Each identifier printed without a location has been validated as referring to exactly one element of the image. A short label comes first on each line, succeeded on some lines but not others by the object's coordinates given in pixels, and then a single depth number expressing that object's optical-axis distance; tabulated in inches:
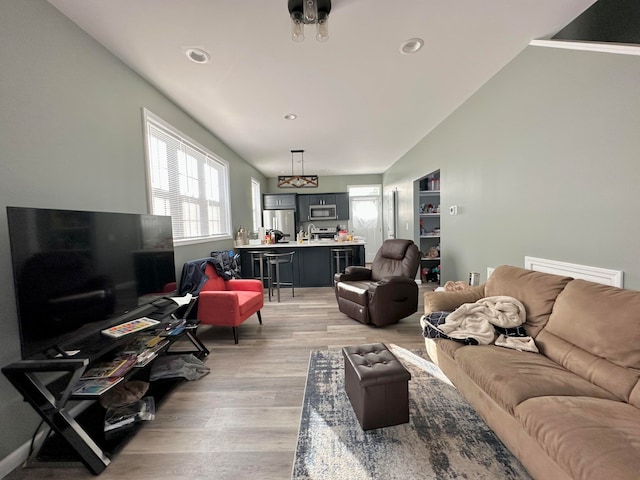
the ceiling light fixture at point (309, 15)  64.6
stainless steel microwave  302.2
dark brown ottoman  59.6
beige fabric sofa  37.7
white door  316.2
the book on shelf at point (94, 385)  54.7
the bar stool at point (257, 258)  181.5
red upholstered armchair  108.1
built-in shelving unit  207.5
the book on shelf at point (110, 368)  59.9
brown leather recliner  121.3
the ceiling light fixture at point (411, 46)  81.8
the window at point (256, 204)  253.7
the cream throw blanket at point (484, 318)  71.5
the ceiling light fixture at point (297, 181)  196.2
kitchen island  202.4
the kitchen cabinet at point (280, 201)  294.7
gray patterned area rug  51.2
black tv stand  49.3
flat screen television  52.2
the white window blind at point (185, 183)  108.7
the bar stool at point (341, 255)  195.3
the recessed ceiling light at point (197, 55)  83.5
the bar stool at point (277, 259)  176.1
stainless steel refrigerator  288.4
